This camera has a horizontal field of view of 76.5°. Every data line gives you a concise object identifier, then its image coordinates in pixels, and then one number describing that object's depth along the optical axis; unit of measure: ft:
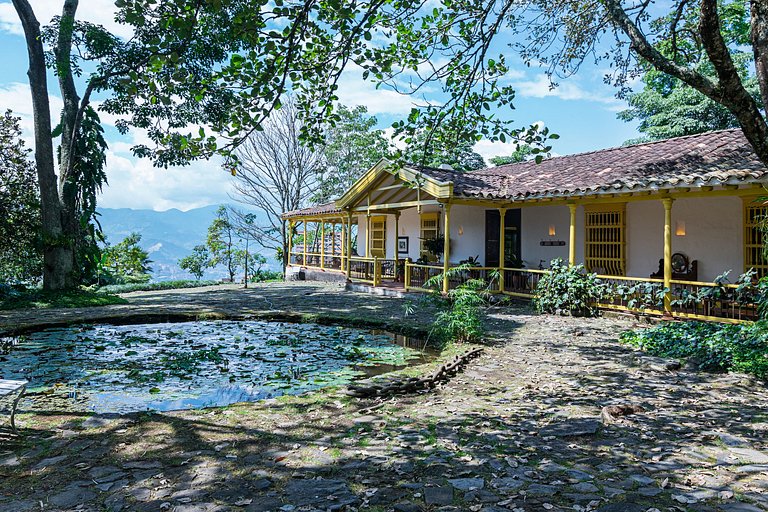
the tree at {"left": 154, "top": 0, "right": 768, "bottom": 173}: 14.53
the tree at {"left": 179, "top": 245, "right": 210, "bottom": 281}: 95.40
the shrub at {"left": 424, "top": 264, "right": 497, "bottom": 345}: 26.78
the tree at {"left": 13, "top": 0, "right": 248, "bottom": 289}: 48.85
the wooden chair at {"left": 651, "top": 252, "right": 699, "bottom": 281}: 38.83
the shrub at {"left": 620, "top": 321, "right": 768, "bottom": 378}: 21.20
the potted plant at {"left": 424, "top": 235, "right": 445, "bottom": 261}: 59.62
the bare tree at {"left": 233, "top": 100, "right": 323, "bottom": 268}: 95.35
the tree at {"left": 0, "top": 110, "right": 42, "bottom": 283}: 52.01
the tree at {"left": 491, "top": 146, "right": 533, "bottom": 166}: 93.98
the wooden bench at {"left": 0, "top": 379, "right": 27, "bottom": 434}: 12.71
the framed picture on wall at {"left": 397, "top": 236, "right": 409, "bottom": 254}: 67.41
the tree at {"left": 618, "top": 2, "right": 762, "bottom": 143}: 64.64
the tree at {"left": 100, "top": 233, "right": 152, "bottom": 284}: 85.13
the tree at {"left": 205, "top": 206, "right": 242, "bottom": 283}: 93.76
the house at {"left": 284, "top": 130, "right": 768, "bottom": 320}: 33.78
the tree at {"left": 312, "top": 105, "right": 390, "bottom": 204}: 97.14
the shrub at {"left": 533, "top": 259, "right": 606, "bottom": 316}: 38.06
